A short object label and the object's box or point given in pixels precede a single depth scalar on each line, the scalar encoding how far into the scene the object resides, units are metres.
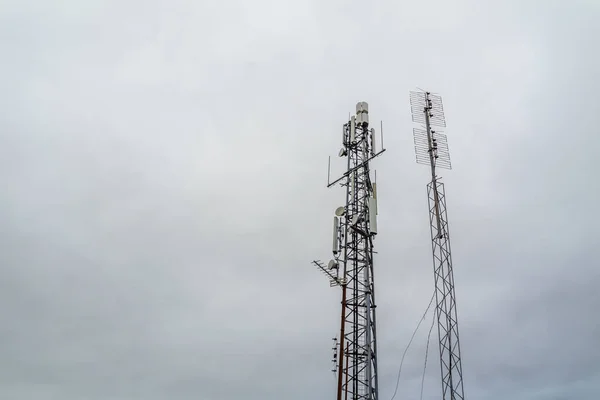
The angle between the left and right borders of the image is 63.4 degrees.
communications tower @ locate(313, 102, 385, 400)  21.84
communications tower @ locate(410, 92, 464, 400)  24.50
